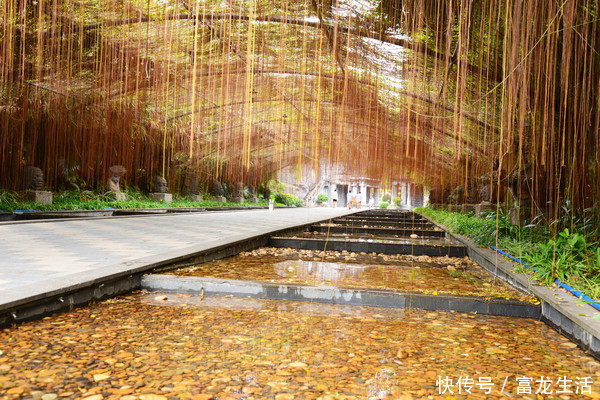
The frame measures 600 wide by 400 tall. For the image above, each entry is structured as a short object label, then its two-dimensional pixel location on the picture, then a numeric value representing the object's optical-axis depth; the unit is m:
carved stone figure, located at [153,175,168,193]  14.27
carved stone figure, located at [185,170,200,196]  16.72
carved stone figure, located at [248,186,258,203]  22.23
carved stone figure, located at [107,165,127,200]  11.88
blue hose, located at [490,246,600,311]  2.15
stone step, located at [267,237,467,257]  5.20
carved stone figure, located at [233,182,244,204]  20.20
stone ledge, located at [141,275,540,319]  2.50
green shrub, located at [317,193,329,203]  34.48
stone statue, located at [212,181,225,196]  19.27
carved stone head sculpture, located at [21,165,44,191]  8.87
